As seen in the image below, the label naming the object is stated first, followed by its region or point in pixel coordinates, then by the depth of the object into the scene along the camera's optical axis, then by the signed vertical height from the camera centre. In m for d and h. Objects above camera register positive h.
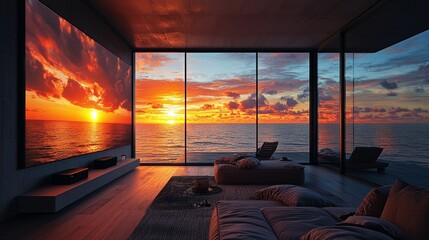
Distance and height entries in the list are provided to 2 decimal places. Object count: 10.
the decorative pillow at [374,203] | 1.91 -0.57
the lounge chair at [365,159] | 6.20 -0.86
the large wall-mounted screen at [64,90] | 3.54 +0.47
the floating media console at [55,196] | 3.33 -0.98
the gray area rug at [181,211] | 2.82 -1.15
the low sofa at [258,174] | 5.20 -1.01
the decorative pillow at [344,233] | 1.33 -0.55
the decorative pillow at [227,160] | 5.83 -0.85
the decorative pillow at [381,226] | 1.45 -0.56
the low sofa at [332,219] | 1.44 -0.64
